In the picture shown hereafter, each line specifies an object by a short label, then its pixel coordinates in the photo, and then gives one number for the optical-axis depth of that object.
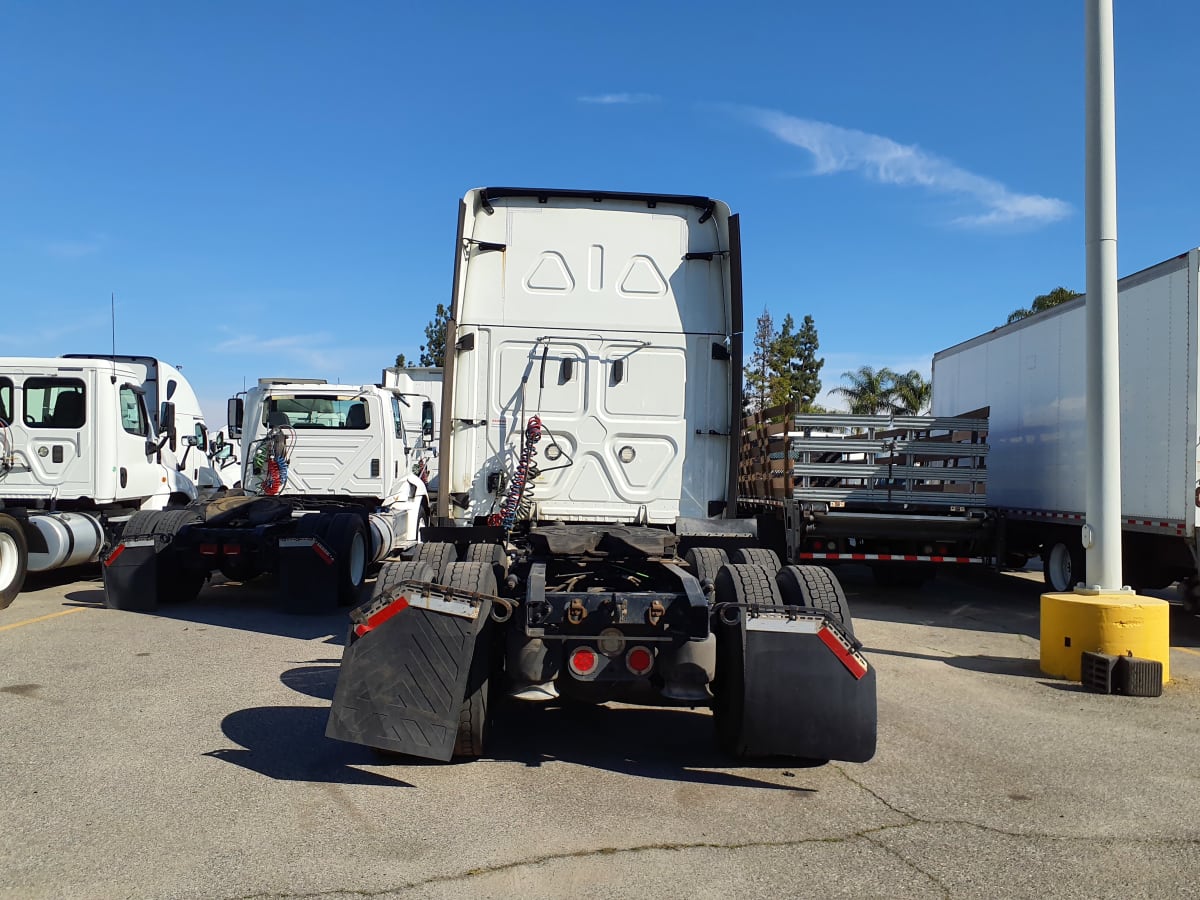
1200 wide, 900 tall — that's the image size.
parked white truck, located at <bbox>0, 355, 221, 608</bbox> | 11.59
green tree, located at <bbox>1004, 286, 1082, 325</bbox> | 33.85
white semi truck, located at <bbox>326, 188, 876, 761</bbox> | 7.89
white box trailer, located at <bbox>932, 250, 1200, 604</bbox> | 9.95
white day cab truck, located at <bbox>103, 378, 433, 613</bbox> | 10.43
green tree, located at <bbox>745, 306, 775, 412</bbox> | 34.56
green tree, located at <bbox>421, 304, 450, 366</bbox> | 39.12
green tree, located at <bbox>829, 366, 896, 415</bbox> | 41.25
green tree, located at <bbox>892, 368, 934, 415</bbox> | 40.69
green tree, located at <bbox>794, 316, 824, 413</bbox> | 46.06
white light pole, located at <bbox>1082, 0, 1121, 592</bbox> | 8.22
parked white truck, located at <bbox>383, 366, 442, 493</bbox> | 14.53
